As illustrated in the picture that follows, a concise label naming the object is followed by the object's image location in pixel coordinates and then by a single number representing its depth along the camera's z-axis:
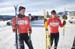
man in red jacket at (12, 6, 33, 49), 1.47
